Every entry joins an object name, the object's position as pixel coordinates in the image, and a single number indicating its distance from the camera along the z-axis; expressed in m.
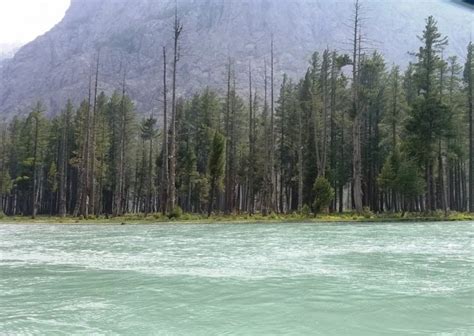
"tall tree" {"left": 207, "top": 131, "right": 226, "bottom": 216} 35.00
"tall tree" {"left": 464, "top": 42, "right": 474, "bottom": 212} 39.96
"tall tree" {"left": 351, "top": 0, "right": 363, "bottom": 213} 34.03
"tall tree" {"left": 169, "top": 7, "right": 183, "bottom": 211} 30.28
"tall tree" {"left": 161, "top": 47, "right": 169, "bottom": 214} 32.88
